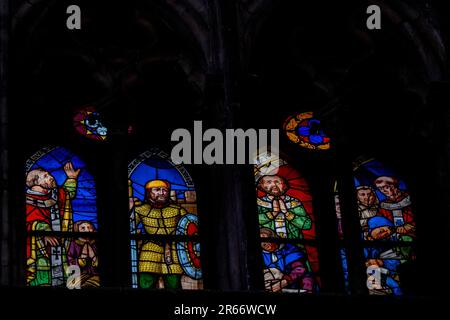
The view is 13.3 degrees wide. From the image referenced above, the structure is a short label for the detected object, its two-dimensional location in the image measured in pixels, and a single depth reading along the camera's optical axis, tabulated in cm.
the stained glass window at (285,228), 1708
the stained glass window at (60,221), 1648
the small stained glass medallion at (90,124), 1745
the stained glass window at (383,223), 1736
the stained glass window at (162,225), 1680
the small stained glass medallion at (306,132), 1797
